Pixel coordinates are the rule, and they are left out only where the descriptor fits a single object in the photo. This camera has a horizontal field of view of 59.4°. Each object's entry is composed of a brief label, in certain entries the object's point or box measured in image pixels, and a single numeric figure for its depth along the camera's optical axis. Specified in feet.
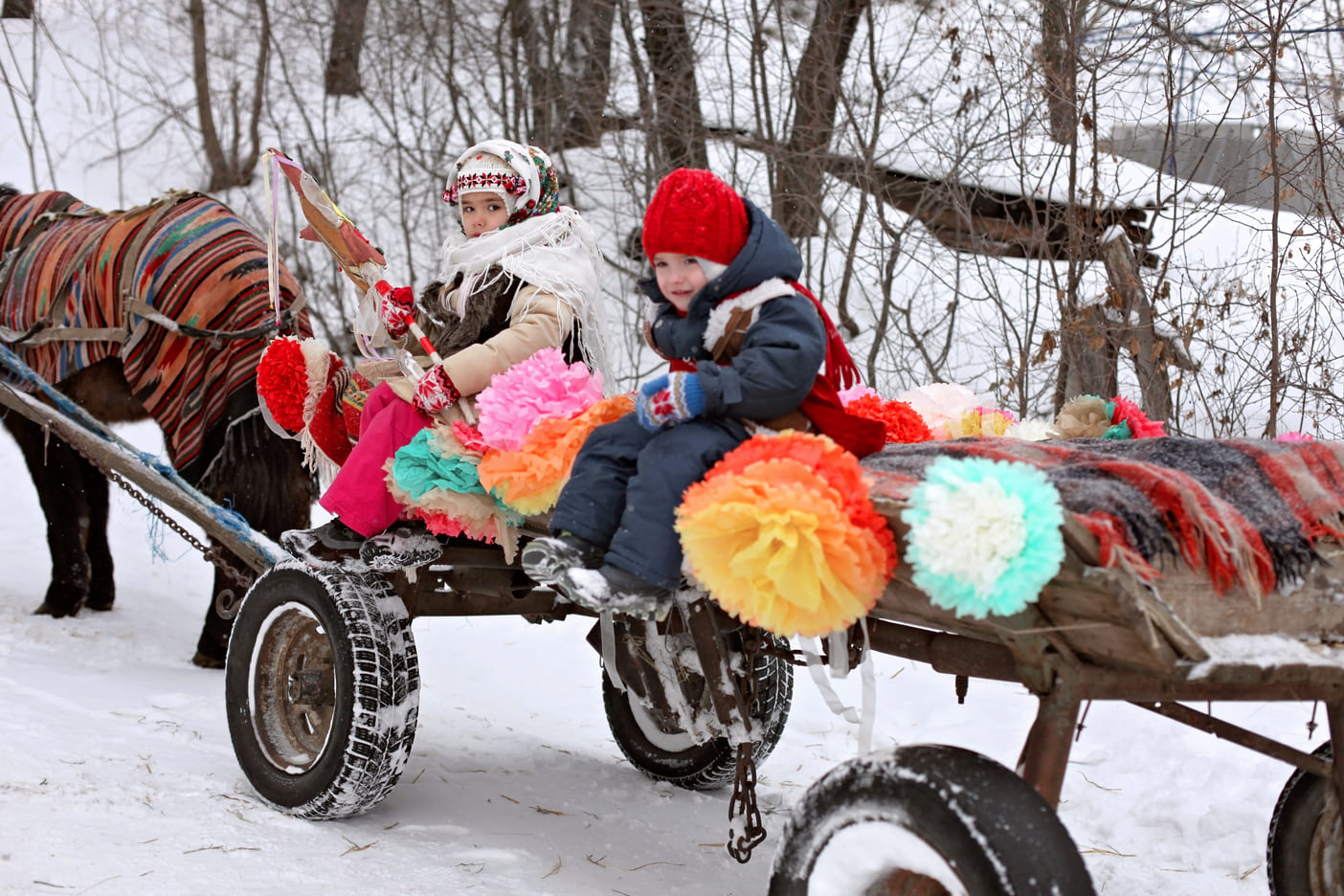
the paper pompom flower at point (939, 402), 10.85
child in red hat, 7.63
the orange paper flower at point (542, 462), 8.81
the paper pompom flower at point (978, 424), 10.49
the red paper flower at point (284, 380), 11.69
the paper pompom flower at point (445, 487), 9.60
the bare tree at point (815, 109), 24.08
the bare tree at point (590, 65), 27.76
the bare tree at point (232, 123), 39.37
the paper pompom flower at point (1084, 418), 9.91
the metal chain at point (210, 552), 14.19
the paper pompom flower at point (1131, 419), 9.76
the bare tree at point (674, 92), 25.96
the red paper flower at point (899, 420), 10.31
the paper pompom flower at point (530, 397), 9.24
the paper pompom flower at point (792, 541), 6.55
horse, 16.25
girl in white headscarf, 10.16
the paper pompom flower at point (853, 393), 10.63
